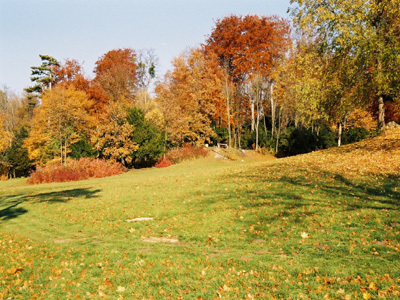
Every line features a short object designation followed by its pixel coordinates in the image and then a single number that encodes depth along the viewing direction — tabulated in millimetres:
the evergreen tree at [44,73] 50656
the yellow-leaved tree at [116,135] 34562
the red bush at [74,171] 27516
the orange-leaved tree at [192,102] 39906
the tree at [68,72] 53312
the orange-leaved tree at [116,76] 49188
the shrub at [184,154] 37406
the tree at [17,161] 38688
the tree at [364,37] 17016
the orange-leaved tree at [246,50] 44594
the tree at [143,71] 62719
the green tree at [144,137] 36219
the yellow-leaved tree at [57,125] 35147
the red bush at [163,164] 36094
